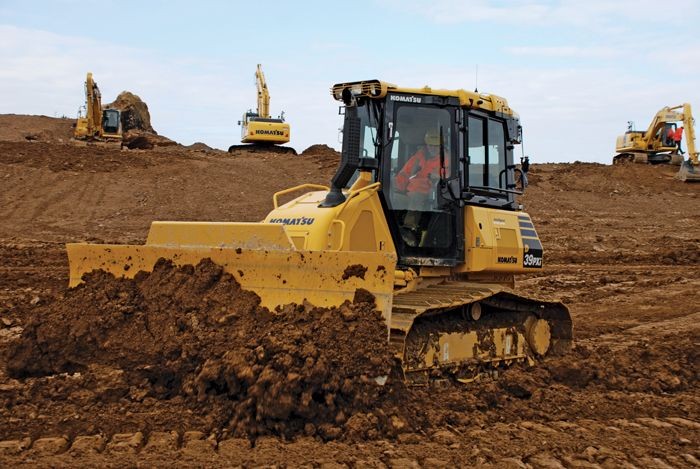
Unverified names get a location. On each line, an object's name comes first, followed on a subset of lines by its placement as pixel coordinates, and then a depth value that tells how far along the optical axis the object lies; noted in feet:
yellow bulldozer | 21.97
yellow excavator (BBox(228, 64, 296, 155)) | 114.52
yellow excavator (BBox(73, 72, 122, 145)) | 122.83
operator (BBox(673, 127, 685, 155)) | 117.89
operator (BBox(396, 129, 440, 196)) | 26.21
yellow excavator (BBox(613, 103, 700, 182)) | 117.39
